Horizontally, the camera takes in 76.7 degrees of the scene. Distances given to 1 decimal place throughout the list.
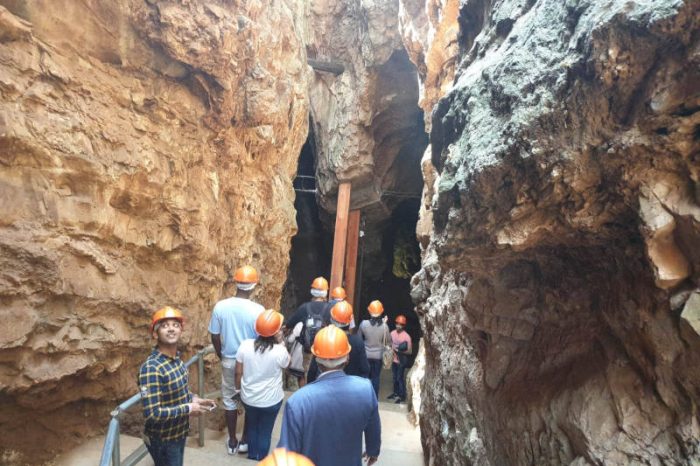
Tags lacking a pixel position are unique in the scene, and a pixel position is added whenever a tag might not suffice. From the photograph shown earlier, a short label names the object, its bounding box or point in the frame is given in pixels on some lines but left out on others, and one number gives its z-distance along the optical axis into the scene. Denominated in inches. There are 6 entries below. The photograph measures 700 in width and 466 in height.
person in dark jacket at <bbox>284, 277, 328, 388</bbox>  180.7
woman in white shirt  133.1
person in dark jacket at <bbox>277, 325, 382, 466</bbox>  83.2
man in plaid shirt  96.3
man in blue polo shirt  151.1
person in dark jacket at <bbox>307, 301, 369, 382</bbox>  154.8
